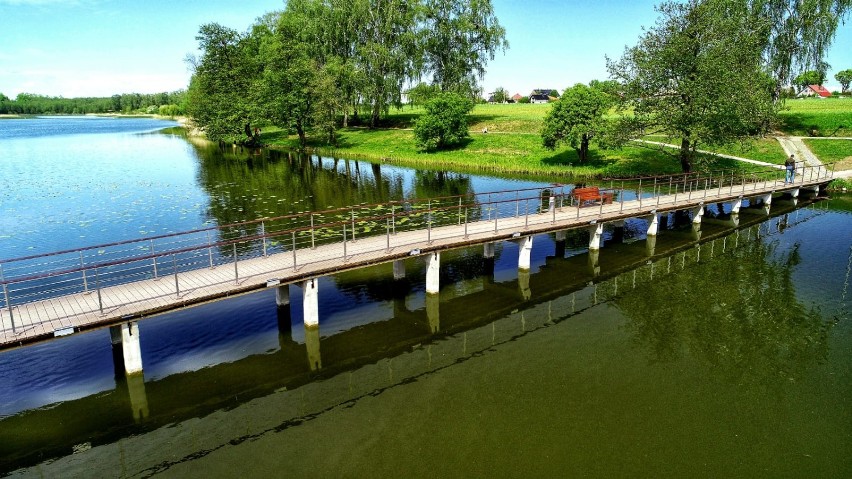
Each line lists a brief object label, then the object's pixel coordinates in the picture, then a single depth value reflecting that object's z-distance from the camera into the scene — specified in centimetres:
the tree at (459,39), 7144
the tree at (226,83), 7338
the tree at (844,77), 12825
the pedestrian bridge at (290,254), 1445
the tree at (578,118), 5062
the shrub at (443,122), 6291
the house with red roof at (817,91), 10499
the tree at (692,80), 3744
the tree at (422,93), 7112
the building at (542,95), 16298
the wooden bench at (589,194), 2827
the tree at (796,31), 5825
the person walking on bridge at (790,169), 3922
